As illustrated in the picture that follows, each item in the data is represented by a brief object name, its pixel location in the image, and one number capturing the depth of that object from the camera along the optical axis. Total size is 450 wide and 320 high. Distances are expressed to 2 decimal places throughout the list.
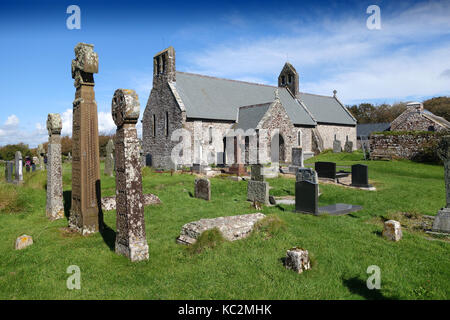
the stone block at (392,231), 6.36
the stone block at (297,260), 4.76
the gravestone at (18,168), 14.19
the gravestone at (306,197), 8.82
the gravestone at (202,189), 11.51
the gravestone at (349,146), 30.36
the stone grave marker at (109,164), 17.20
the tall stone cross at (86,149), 7.17
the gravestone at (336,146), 30.14
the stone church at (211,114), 24.41
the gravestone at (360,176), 13.30
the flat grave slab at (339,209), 9.07
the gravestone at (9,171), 14.22
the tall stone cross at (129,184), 5.39
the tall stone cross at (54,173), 8.64
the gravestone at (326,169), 15.32
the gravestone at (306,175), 10.67
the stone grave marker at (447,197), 7.04
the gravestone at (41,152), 16.72
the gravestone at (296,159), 17.68
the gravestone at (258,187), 10.62
